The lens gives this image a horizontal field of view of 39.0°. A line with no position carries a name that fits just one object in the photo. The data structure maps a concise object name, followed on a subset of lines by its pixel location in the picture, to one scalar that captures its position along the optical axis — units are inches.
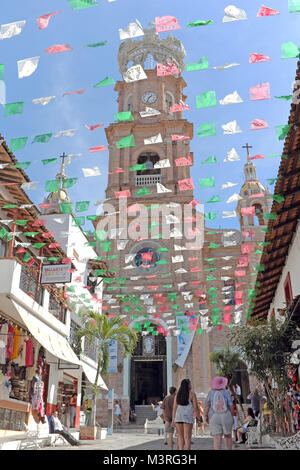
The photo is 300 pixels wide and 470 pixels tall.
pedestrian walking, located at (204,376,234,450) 273.0
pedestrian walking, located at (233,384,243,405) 779.2
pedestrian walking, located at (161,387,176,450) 397.1
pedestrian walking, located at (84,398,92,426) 810.4
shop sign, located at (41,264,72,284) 573.0
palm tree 708.0
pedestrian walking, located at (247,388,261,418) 537.2
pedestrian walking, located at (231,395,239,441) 504.4
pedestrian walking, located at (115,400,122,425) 947.0
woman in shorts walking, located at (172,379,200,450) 301.4
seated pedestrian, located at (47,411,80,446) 490.6
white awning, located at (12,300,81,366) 496.8
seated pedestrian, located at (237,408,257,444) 444.4
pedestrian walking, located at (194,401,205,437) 665.8
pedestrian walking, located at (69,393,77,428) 761.6
